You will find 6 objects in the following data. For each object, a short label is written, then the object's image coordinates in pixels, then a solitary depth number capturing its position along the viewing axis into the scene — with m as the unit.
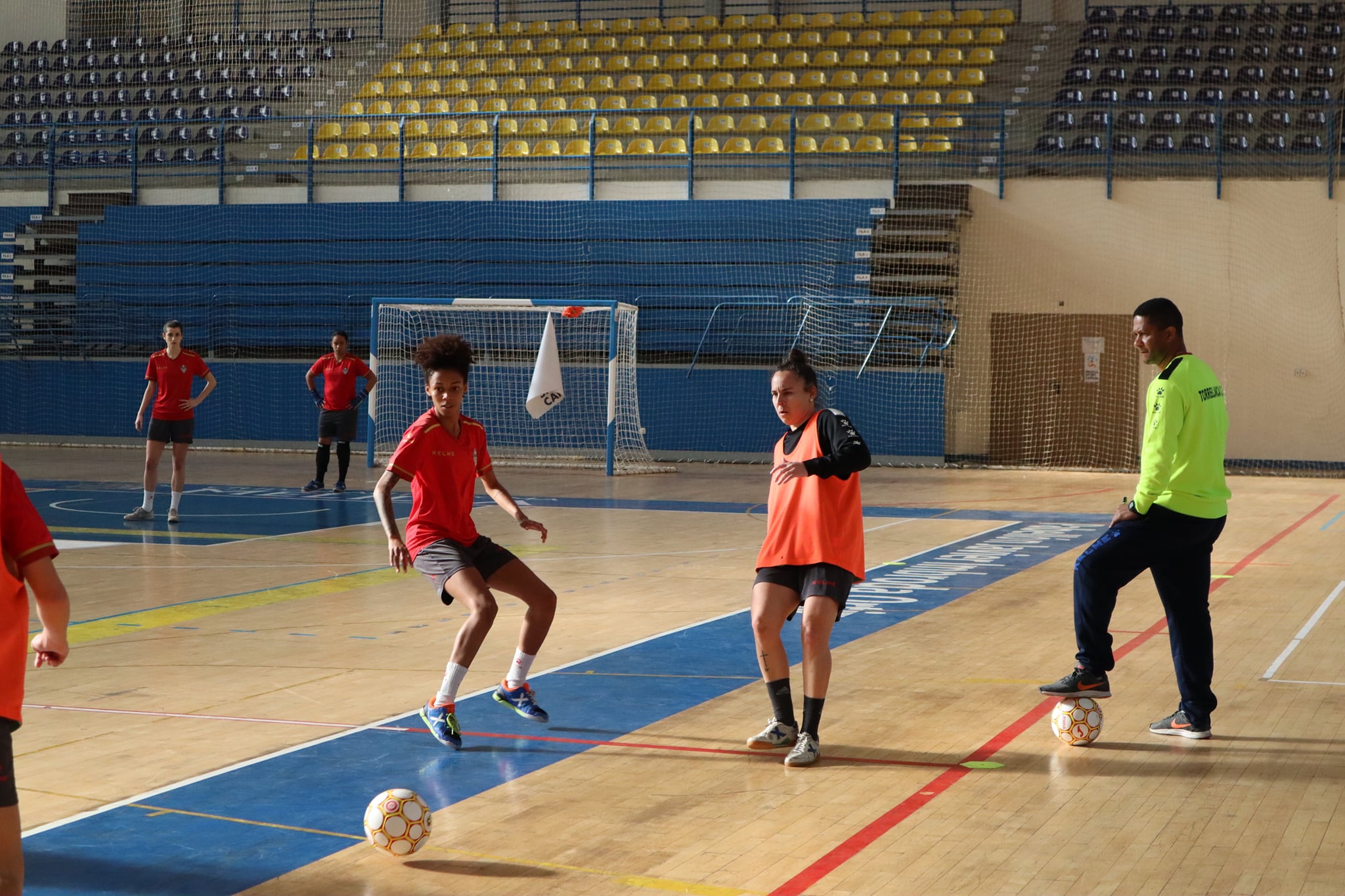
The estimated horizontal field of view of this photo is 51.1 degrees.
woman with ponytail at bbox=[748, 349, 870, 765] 5.50
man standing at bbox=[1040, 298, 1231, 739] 5.71
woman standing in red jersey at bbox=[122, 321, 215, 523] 13.72
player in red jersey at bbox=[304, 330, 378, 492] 17.23
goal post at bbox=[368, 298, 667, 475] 22.39
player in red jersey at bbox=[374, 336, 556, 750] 5.76
